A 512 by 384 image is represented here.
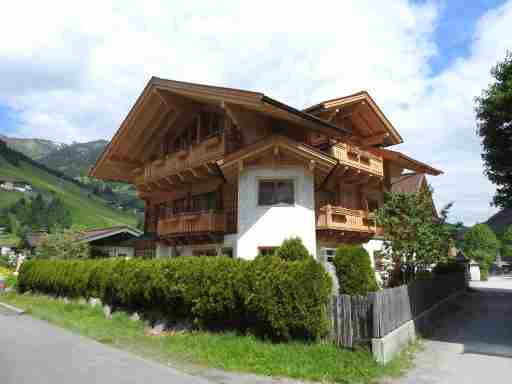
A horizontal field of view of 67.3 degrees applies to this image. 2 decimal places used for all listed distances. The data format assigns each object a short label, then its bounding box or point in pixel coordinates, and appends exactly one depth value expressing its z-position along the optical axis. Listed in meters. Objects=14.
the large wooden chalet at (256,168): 17.62
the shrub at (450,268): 23.98
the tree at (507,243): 76.56
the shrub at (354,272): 13.84
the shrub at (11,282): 29.99
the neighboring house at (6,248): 83.14
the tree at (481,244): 70.69
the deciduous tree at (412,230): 15.82
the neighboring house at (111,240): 33.91
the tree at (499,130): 19.19
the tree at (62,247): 30.39
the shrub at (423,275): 15.85
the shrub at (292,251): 12.72
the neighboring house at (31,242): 45.76
